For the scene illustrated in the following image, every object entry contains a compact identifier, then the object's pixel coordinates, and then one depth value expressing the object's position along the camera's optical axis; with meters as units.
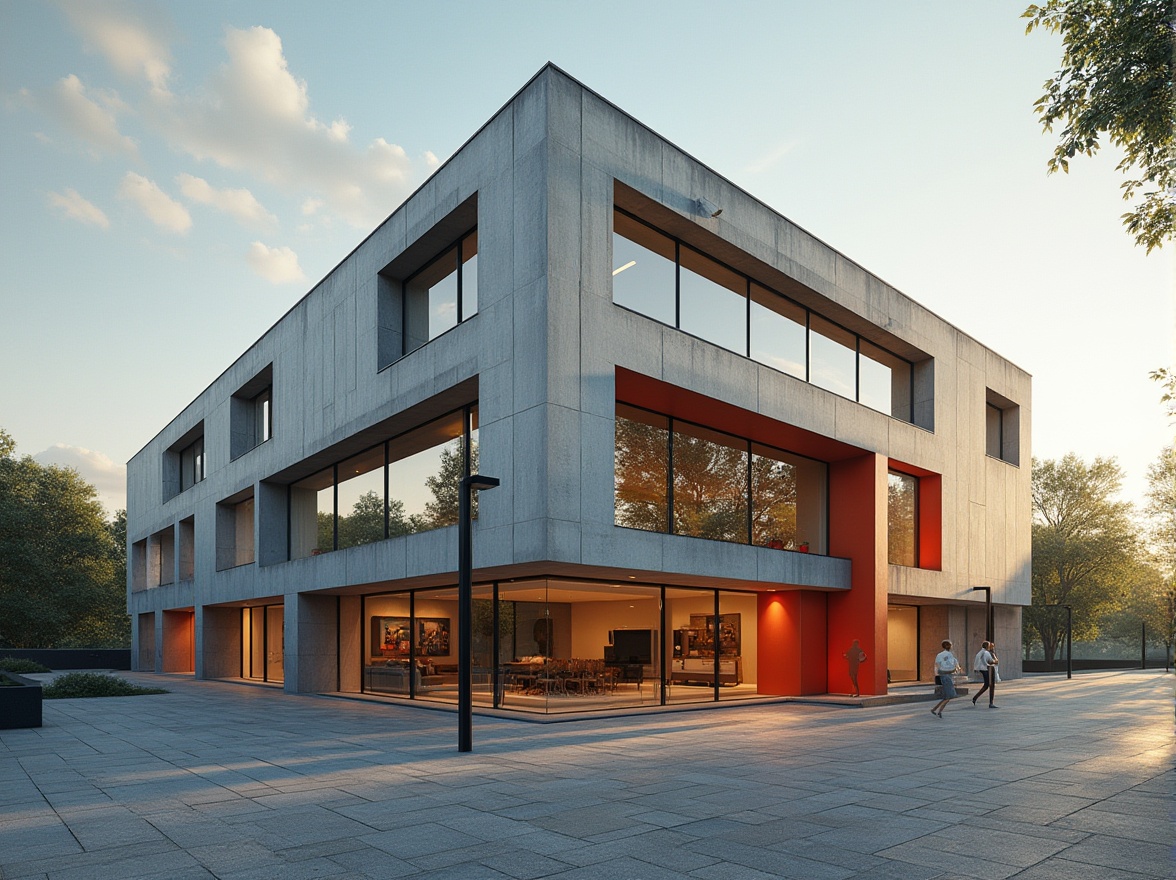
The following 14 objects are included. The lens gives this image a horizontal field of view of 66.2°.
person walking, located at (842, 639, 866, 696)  24.53
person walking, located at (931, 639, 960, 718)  20.61
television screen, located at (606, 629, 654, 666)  21.56
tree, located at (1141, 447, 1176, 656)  46.66
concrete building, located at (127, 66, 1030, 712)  18.12
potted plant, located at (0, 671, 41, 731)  17.67
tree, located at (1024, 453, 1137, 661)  52.91
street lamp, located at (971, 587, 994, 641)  29.42
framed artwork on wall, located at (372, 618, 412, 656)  25.64
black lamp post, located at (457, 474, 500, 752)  13.77
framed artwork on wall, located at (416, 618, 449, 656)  24.58
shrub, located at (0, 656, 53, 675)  36.28
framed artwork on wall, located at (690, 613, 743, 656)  23.88
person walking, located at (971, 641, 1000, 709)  23.55
